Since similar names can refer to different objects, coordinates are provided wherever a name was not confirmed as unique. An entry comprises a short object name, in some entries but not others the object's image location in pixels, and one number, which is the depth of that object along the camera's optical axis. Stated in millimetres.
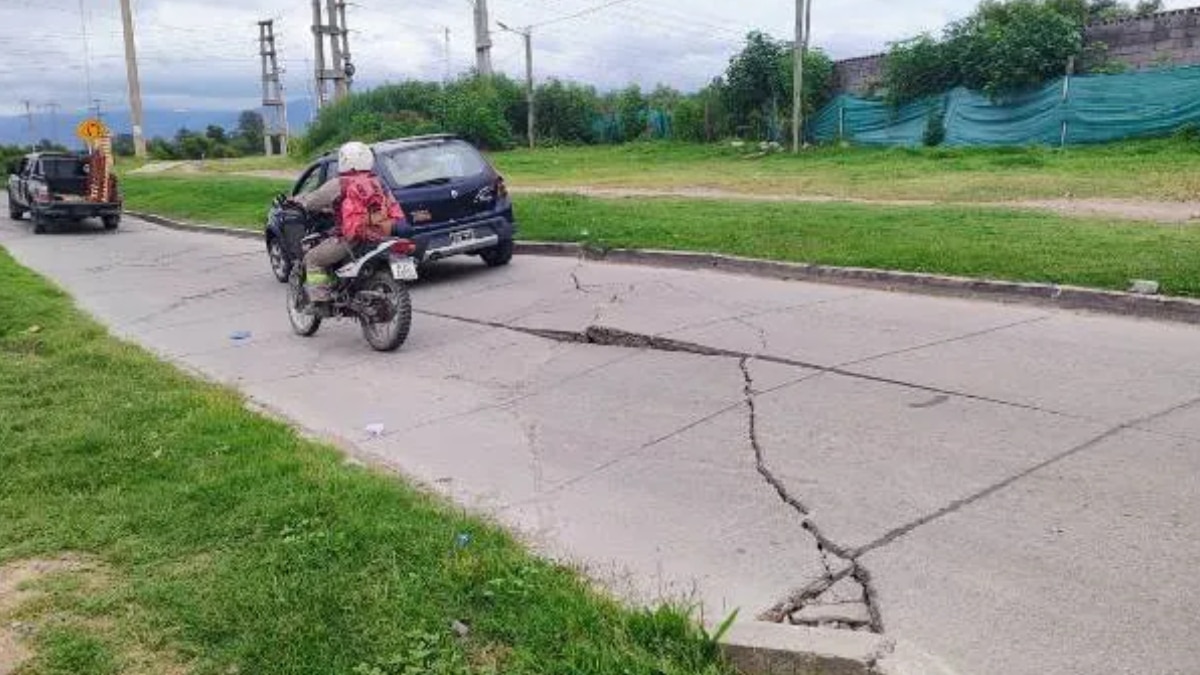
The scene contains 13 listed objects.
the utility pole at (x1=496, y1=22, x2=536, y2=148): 44062
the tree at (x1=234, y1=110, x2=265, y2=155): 95375
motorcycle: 8820
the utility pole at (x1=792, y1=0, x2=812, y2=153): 27234
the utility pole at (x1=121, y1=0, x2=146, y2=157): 51344
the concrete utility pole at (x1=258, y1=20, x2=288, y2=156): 77312
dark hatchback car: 12008
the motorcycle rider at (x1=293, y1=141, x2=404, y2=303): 8961
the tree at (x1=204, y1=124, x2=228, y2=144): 91688
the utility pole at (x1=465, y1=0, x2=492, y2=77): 43156
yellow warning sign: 31234
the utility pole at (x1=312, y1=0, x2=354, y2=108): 45344
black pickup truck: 25172
